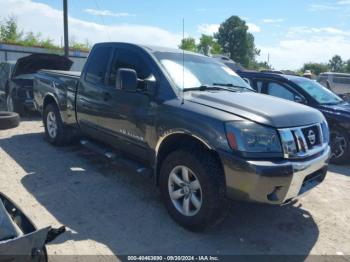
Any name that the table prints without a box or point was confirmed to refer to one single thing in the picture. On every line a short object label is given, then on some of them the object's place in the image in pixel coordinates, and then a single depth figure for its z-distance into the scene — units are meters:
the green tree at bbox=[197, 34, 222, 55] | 65.50
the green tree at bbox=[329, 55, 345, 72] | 95.46
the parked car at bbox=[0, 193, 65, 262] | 2.04
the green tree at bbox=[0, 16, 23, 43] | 48.09
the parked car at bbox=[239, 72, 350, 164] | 6.72
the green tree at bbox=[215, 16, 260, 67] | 76.88
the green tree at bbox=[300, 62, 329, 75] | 77.44
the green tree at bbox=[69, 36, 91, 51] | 49.47
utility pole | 15.85
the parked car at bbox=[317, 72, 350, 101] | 22.22
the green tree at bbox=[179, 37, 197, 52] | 53.51
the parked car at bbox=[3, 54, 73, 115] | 9.45
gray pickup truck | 3.25
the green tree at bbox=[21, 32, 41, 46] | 48.22
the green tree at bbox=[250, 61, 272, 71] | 77.84
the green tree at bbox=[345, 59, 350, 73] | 84.26
